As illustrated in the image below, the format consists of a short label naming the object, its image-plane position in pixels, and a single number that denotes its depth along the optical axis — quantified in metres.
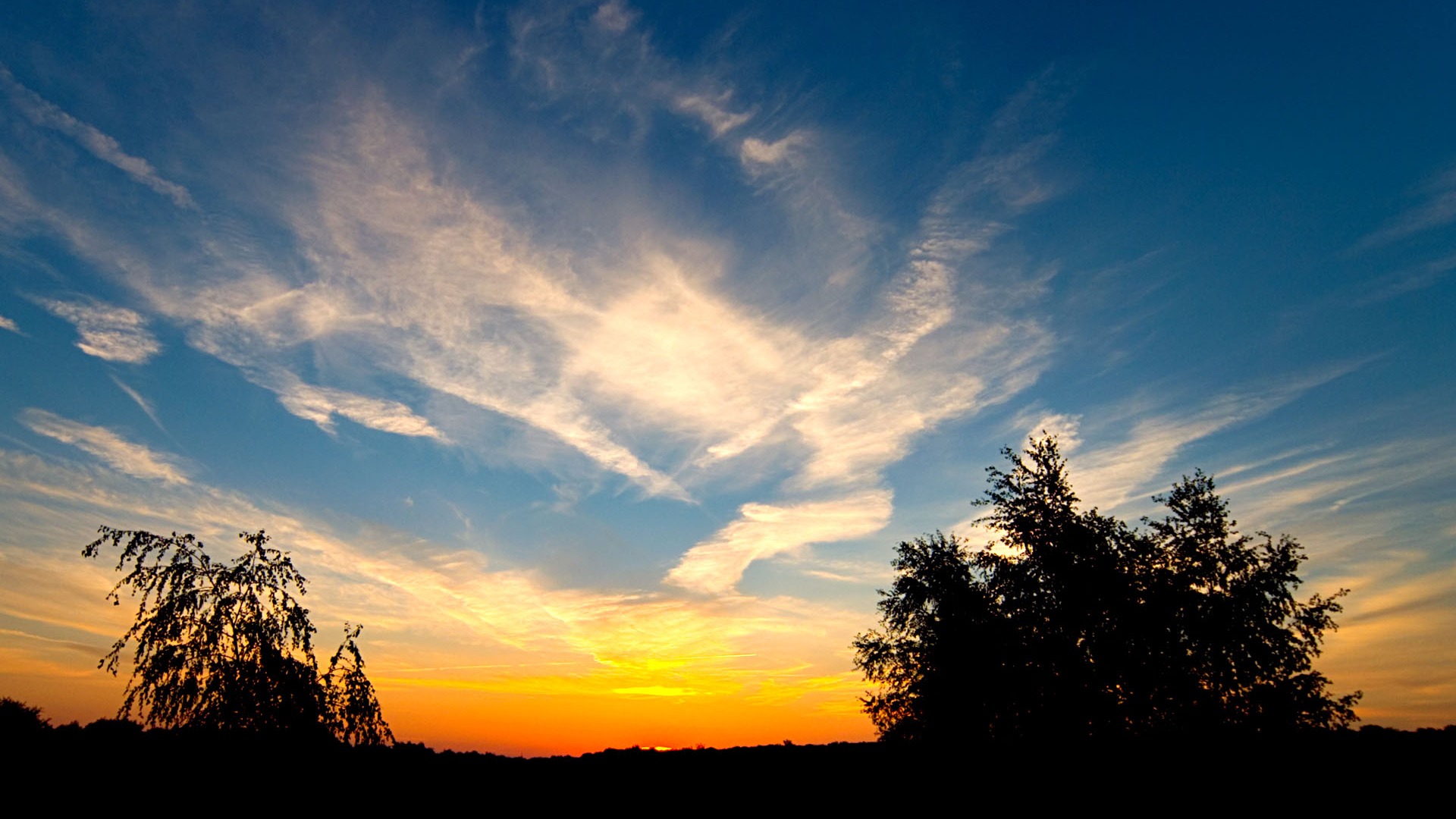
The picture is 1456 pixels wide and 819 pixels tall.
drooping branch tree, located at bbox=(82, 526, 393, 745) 16.20
